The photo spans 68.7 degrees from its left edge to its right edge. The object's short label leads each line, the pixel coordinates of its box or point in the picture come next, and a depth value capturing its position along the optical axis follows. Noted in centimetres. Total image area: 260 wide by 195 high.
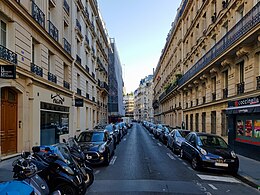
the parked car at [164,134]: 1482
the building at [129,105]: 12670
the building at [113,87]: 4049
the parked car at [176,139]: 1048
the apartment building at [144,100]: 8025
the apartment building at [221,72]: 945
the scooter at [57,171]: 393
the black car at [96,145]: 741
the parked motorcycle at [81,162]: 465
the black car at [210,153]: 687
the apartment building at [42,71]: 799
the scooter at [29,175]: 304
